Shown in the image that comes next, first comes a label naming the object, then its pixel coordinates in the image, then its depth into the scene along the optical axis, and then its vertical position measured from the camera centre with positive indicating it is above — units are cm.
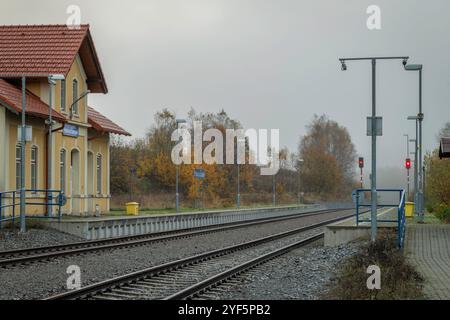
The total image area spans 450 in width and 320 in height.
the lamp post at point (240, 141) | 6521 +235
